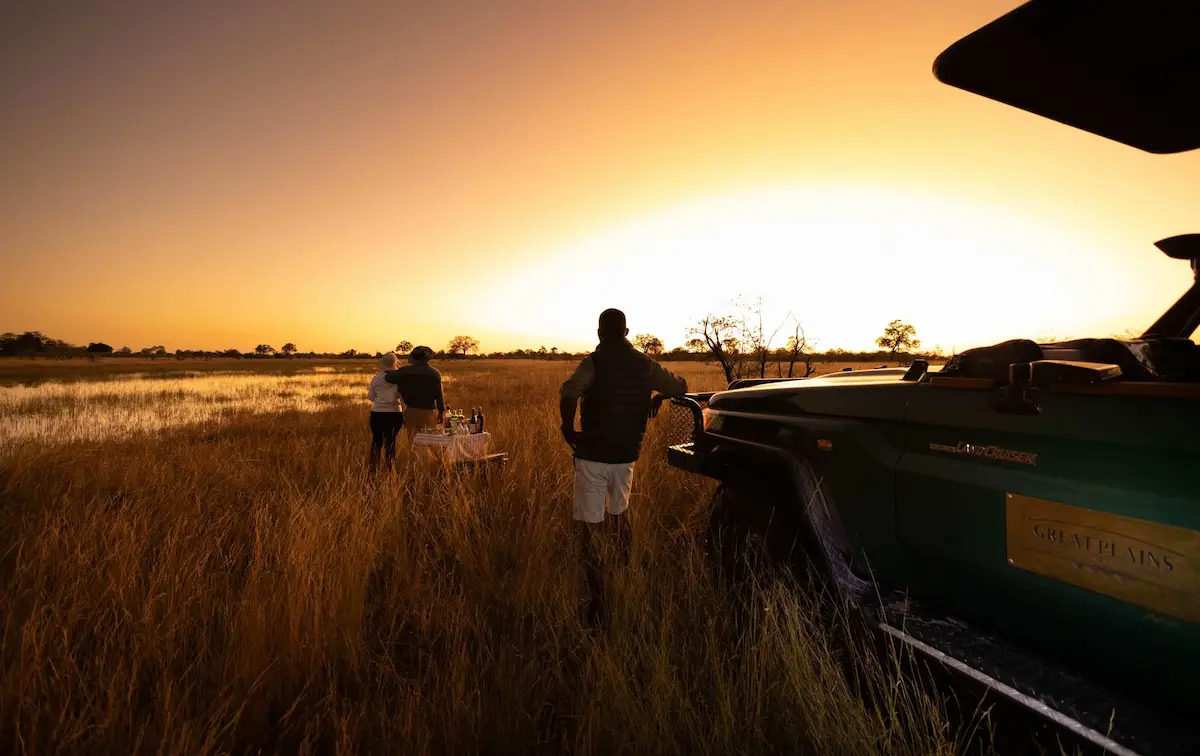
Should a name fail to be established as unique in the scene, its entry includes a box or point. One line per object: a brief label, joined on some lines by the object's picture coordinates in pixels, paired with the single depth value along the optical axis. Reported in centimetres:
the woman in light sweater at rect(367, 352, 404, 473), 815
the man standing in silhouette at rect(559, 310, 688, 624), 414
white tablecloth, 661
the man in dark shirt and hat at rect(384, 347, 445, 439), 793
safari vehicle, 145
